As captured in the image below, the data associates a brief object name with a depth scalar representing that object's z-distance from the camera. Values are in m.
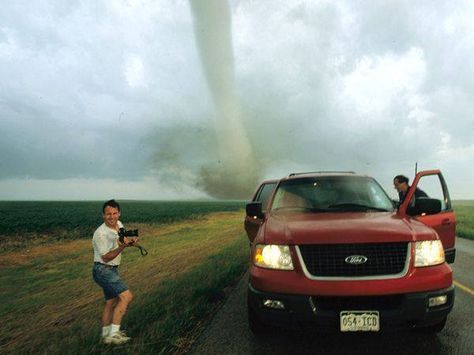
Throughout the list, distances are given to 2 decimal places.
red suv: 3.41
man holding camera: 4.13
